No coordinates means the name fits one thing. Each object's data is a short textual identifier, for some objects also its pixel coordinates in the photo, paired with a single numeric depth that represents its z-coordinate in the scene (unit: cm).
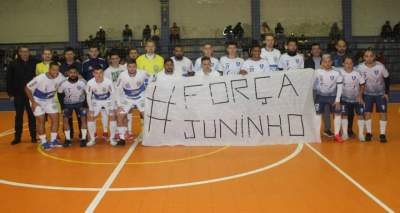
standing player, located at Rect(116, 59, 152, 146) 862
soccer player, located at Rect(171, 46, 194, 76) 946
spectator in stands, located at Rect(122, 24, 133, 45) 2377
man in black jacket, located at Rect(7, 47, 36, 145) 902
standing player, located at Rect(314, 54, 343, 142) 828
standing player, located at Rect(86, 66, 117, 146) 848
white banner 825
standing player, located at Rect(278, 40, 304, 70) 900
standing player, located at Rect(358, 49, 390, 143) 823
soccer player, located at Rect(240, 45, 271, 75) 876
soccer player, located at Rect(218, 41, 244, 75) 919
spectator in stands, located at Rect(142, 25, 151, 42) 2348
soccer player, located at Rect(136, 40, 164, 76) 947
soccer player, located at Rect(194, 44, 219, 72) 930
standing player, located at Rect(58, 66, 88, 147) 855
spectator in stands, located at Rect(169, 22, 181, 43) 2341
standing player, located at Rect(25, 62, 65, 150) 838
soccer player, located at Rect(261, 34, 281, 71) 909
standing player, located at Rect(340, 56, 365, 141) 830
